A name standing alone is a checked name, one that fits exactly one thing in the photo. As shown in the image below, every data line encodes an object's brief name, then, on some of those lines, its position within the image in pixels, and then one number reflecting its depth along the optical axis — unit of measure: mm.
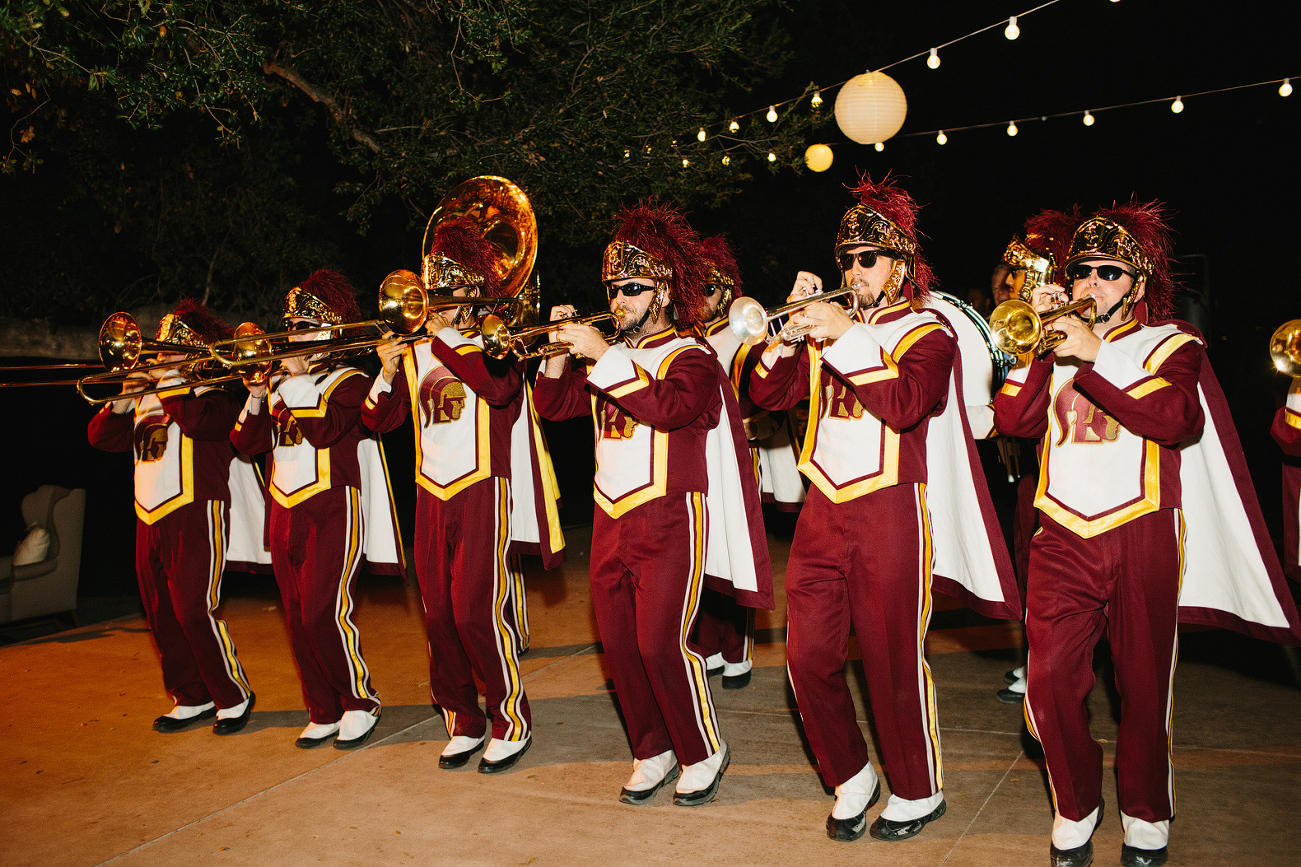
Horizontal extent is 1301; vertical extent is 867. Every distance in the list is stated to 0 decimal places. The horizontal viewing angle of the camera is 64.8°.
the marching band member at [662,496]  3957
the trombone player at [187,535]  5211
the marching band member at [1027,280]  4883
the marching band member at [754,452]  5547
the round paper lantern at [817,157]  9766
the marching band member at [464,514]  4512
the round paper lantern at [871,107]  7730
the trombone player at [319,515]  4891
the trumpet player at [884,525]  3561
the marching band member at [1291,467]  3959
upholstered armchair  7410
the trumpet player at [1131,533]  3285
